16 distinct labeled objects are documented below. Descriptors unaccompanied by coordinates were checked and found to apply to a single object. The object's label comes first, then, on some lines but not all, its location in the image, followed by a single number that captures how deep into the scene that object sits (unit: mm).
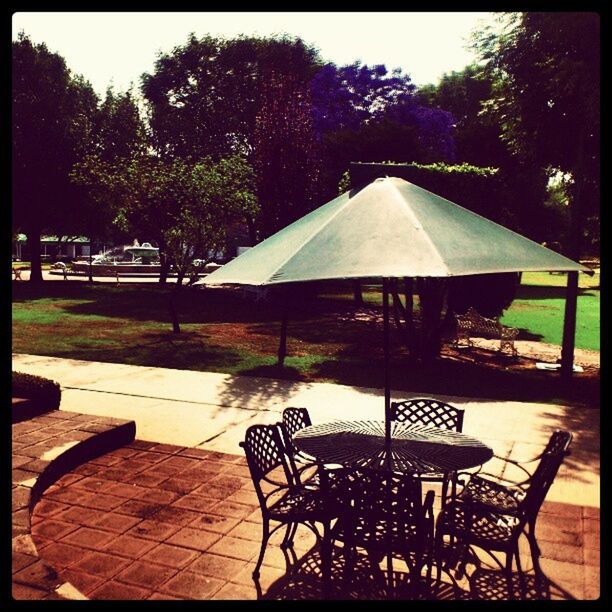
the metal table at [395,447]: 4316
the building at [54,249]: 65750
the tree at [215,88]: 38219
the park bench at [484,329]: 14009
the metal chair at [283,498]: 4273
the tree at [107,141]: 33375
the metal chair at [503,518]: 3967
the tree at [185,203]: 17375
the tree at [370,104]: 36062
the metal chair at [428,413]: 5410
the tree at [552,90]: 10227
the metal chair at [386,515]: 3812
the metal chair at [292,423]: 4898
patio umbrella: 3627
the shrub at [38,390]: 7703
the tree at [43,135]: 31094
